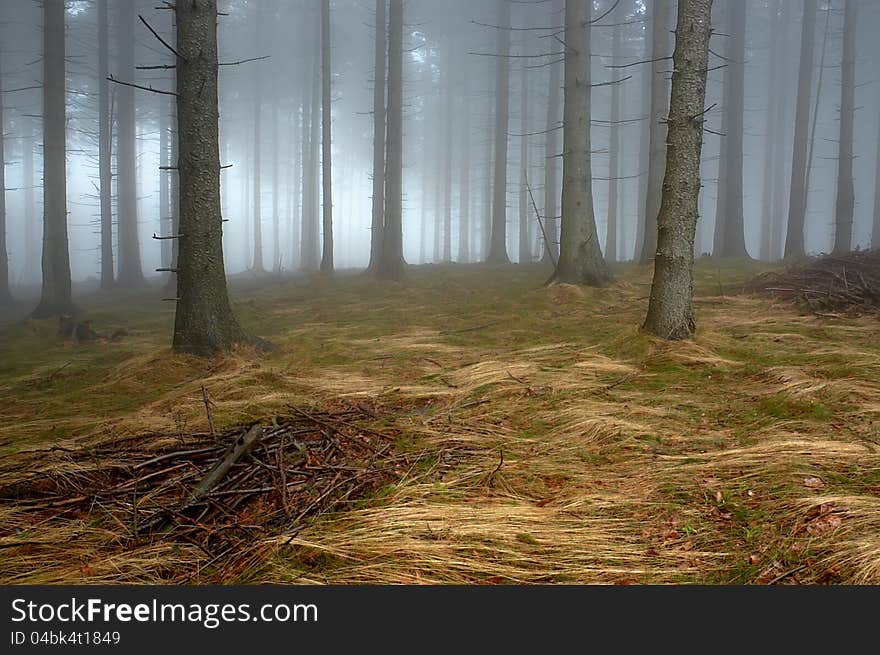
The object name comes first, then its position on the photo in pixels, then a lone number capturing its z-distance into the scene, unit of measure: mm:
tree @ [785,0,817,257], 15859
